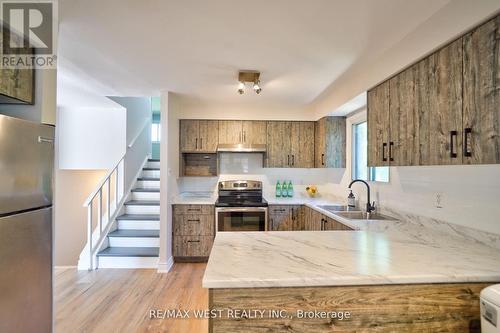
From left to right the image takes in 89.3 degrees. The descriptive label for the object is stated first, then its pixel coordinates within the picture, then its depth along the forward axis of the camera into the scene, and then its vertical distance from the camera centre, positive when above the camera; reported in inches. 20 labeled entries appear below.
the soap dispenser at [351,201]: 128.8 -16.1
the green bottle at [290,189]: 170.2 -13.8
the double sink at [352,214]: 107.4 -20.3
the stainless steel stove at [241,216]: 146.3 -27.5
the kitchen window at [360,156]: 126.7 +7.2
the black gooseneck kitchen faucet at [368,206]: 111.6 -16.4
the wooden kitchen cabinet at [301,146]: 166.4 +15.2
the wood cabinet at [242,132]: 164.2 +24.2
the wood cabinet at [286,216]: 149.9 -27.9
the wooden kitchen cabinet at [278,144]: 165.5 +16.4
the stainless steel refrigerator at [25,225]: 50.7 -12.5
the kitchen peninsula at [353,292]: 44.4 -22.0
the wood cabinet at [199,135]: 161.8 +21.5
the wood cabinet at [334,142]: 150.1 +16.2
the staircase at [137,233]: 139.3 -39.6
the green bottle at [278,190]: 170.7 -14.2
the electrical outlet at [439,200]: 77.7 -9.4
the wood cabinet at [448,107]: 50.3 +15.6
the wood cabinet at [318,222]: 103.6 -24.6
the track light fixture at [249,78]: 108.0 +40.0
